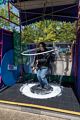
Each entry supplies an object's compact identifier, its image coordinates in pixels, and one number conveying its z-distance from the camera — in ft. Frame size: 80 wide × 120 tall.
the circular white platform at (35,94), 8.10
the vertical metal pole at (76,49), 9.13
